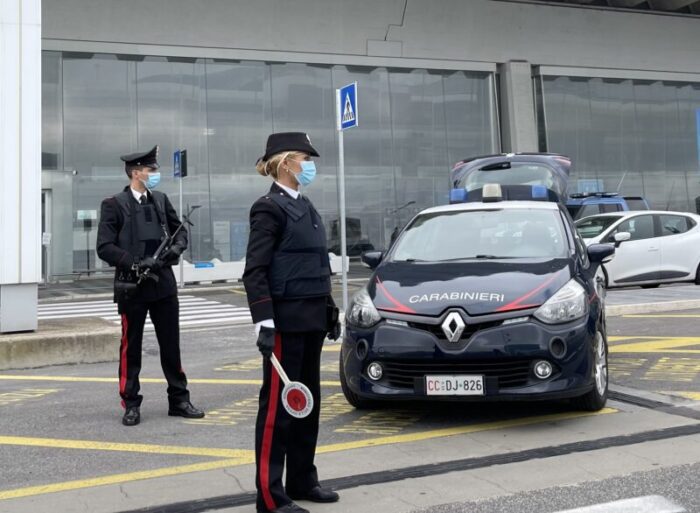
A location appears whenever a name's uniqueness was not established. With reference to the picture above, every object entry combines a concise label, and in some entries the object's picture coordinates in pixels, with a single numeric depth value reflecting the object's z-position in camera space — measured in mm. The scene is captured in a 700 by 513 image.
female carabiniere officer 3830
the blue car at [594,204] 18125
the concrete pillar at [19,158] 8398
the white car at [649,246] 14820
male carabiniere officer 5789
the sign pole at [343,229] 11216
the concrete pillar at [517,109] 28297
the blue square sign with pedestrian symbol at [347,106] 11219
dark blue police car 5164
